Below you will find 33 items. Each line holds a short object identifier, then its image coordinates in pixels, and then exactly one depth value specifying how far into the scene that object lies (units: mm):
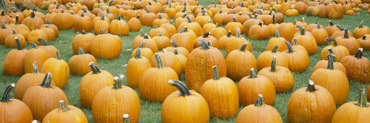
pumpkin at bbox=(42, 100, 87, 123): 3576
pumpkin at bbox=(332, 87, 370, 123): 3514
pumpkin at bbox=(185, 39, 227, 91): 5191
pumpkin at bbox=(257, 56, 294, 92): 5301
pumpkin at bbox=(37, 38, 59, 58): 6531
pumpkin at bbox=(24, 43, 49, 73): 6043
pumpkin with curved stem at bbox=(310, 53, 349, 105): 4832
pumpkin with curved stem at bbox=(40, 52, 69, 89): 5555
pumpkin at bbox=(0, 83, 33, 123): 3795
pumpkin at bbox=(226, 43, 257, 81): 5922
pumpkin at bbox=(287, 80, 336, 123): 4102
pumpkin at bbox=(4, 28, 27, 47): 8051
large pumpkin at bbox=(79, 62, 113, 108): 4814
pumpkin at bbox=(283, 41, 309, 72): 6316
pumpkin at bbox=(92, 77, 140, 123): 4109
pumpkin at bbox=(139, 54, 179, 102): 5016
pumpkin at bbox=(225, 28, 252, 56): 7094
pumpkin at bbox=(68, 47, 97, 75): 6281
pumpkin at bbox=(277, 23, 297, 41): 8719
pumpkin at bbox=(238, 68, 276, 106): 4727
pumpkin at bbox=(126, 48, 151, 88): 5618
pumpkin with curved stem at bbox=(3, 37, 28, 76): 6219
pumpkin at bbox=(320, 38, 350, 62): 6320
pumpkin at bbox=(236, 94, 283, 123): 3701
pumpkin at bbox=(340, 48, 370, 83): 5645
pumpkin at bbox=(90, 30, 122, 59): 7344
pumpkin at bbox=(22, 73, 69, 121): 4258
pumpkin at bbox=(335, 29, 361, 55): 7059
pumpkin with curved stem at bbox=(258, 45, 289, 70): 5984
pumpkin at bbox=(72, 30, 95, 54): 7699
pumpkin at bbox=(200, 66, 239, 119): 4473
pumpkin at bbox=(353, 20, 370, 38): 8461
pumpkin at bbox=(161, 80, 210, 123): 4027
